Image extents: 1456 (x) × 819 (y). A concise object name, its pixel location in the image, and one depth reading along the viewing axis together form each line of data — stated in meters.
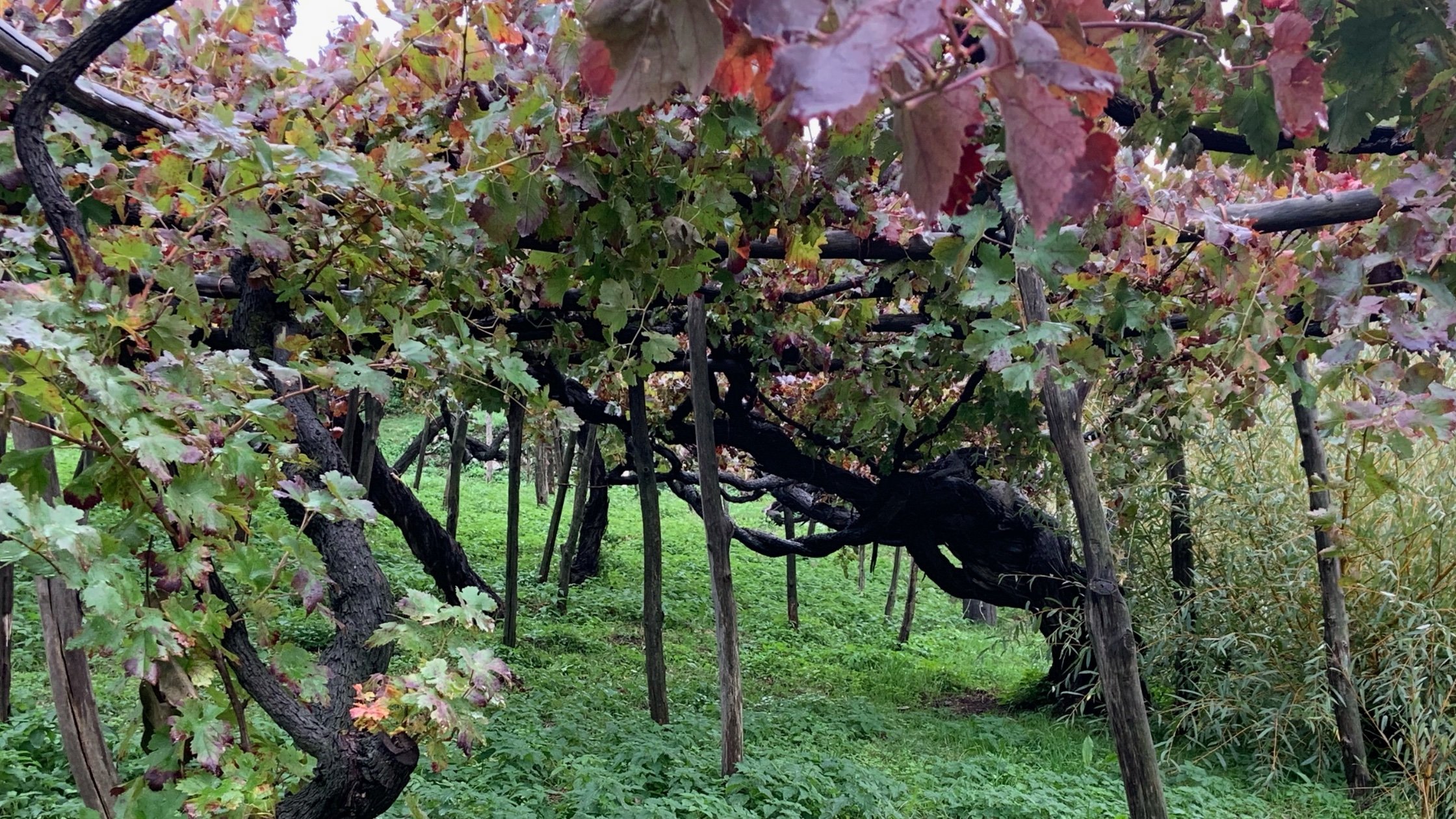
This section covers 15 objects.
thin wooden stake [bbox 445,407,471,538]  8.13
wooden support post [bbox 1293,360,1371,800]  4.30
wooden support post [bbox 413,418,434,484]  11.26
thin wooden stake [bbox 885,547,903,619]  10.40
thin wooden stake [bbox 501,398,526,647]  6.76
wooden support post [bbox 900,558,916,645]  8.77
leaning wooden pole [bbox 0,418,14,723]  3.48
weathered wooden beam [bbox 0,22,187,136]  1.55
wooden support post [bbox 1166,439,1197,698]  5.54
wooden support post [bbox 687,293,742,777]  4.05
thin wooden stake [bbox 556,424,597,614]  7.85
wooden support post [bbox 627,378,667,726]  5.10
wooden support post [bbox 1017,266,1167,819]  2.33
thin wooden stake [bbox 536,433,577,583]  8.30
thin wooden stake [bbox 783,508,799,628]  9.25
